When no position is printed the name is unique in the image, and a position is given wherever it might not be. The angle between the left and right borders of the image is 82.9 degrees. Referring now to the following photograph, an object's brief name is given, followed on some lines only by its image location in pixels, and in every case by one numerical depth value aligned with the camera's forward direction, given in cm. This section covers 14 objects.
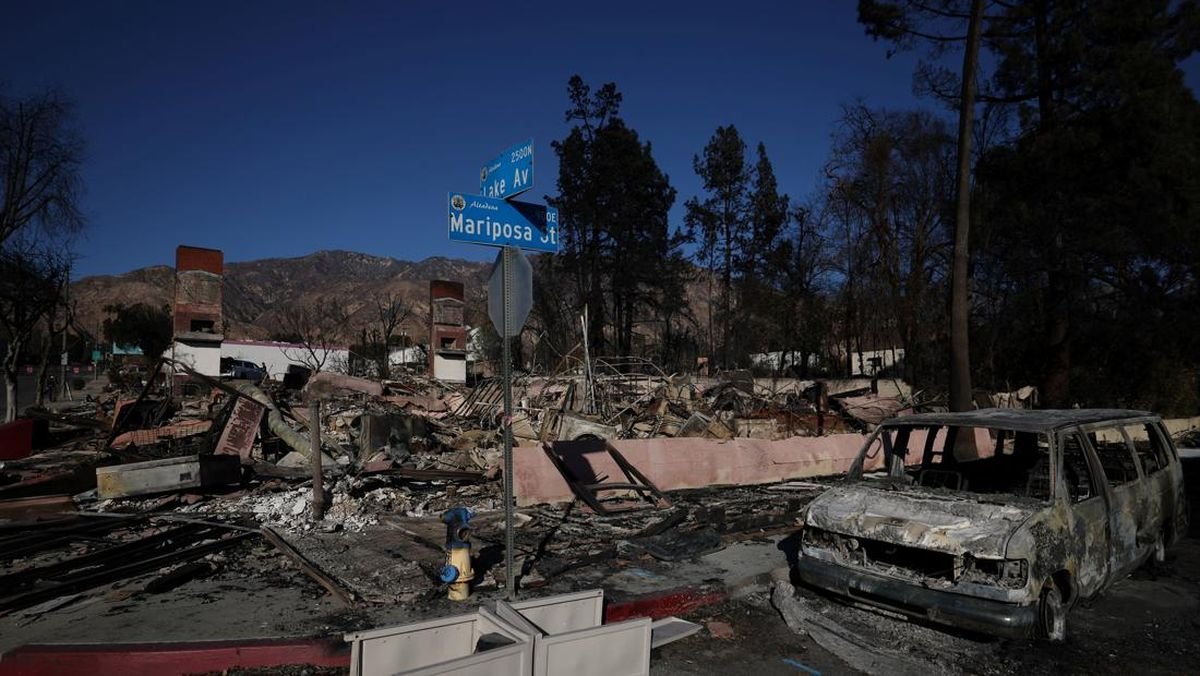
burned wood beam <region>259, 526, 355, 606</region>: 579
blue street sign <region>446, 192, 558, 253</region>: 557
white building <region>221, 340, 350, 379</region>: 4981
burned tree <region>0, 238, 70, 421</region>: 2108
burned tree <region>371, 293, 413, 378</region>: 2671
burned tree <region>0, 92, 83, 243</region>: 2061
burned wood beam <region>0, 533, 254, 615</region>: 557
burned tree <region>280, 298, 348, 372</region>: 4081
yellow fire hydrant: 577
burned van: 471
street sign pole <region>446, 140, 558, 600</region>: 562
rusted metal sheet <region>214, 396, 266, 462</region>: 1226
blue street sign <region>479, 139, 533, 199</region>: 571
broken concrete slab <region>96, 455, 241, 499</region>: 964
